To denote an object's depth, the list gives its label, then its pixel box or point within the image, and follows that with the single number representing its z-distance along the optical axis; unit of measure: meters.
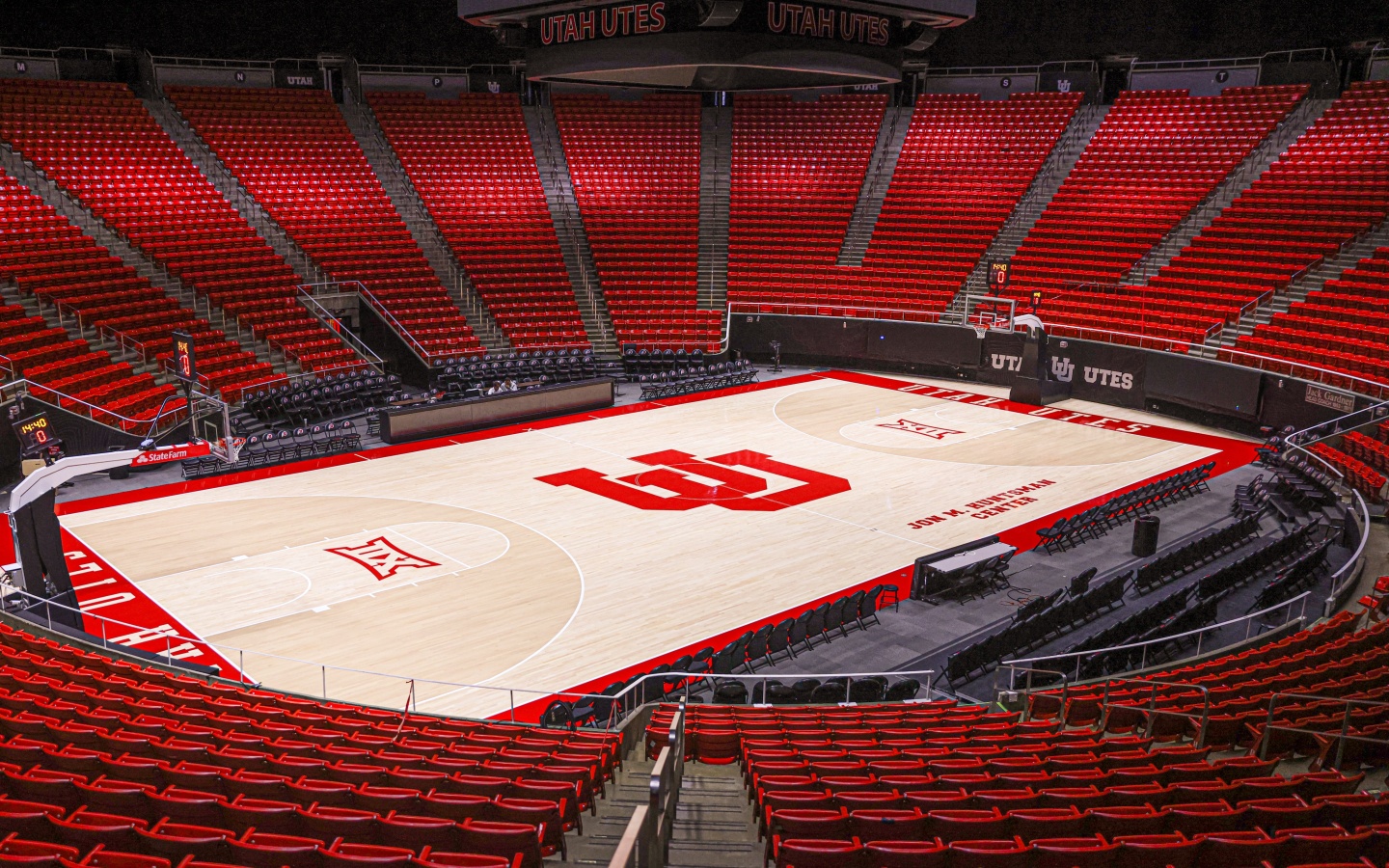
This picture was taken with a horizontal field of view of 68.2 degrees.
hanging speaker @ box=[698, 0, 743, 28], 13.23
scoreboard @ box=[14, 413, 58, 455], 14.80
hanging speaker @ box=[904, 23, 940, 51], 15.76
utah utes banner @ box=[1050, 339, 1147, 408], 25.47
